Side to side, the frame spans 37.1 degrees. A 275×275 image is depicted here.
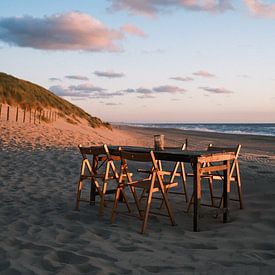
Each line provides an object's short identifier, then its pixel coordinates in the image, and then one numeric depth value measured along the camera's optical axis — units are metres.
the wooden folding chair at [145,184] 4.96
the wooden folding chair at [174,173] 6.16
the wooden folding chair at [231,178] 5.89
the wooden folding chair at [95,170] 5.80
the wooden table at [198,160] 4.93
